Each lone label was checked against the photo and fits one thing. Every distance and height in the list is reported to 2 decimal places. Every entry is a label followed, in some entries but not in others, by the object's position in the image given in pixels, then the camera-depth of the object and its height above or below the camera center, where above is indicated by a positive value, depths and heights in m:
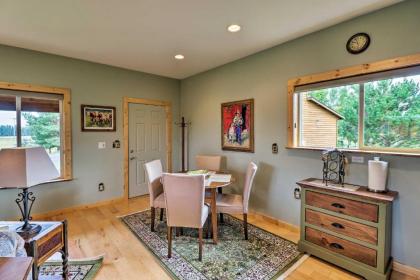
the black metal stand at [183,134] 4.85 +0.02
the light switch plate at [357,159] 2.33 -0.26
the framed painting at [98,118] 3.75 +0.31
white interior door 4.33 -0.09
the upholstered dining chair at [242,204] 2.71 -0.86
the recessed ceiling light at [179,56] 3.44 +1.26
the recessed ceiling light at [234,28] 2.53 +1.26
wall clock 2.28 +0.97
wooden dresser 1.93 -0.89
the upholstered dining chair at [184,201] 2.24 -0.69
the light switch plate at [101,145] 3.91 -0.17
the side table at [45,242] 1.40 -0.75
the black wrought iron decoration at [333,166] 2.39 -0.35
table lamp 1.54 -0.25
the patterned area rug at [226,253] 2.09 -1.29
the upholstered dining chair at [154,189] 2.85 -0.73
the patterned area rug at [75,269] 2.03 -1.30
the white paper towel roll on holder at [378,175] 2.06 -0.38
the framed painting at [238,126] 3.49 +0.16
